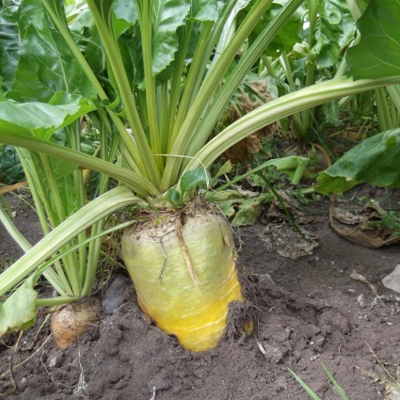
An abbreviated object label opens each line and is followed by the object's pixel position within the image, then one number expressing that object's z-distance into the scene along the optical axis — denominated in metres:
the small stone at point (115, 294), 1.19
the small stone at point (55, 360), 1.08
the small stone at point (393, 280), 1.26
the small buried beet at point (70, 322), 1.11
